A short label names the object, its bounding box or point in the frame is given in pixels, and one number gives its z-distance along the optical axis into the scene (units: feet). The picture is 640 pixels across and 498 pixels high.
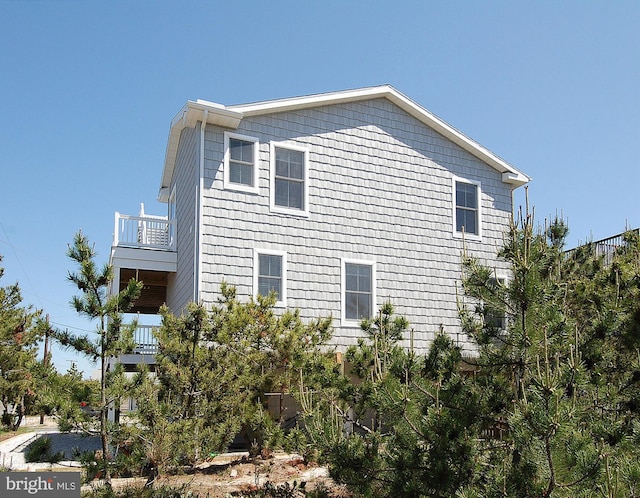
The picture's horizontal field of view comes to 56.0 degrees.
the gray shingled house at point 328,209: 38.40
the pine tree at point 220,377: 20.58
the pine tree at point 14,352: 44.50
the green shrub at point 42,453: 19.26
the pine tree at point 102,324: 20.02
